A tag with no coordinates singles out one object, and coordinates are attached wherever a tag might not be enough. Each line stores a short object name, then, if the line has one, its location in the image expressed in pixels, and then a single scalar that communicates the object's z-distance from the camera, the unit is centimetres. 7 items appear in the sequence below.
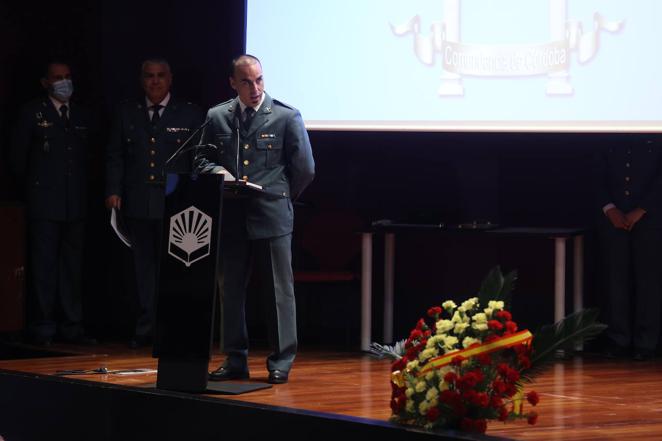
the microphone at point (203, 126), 840
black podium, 823
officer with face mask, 1216
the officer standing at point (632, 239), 1107
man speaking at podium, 911
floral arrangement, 607
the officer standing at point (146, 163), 1187
